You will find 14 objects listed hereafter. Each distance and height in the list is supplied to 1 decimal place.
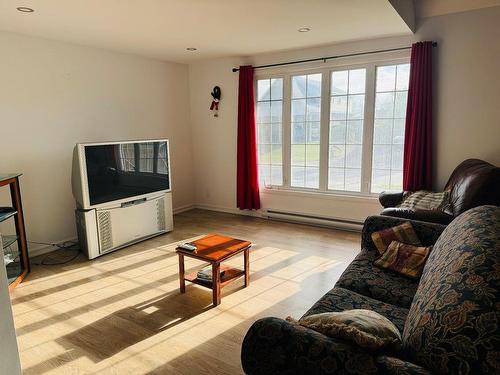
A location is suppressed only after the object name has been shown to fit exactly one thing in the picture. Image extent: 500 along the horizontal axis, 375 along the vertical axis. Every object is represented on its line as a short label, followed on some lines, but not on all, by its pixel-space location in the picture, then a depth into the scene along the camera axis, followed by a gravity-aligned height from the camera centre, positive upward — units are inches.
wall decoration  209.4 +19.7
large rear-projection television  140.1 -16.5
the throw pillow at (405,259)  84.7 -32.4
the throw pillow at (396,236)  94.5 -29.2
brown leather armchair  101.1 -19.5
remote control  108.8 -35.7
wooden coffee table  104.4 -37.3
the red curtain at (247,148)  195.5 -9.0
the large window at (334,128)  163.9 +1.7
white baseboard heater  177.9 -47.6
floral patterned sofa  36.0 -23.2
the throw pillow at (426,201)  125.0 -26.5
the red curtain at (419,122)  146.5 +3.4
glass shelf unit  120.7 -37.2
